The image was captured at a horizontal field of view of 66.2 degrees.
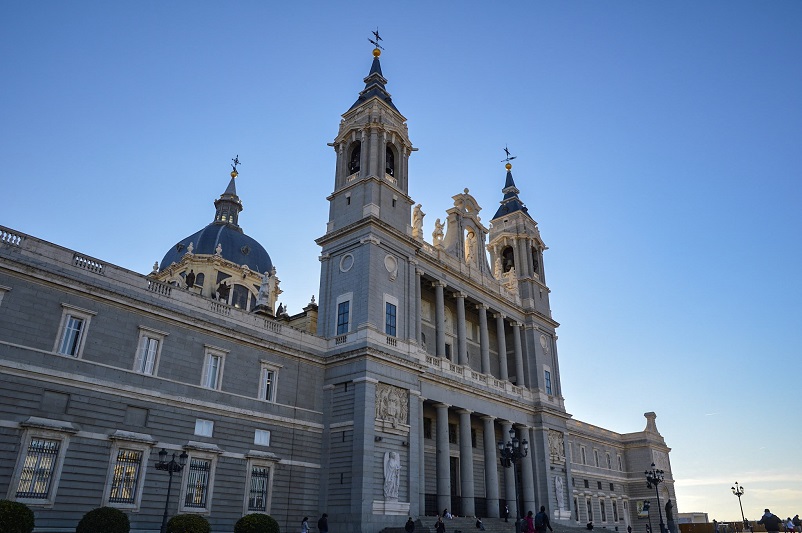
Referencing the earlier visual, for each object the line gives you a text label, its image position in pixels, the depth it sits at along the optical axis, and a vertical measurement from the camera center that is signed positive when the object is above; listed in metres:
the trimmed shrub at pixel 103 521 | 21.53 -0.07
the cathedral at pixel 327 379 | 23.78 +6.74
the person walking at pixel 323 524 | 28.80 -0.08
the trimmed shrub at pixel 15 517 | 19.08 +0.02
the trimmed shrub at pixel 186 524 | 23.81 -0.13
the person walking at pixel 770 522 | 17.55 +0.16
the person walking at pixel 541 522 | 23.55 +0.11
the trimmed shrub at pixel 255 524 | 25.16 -0.11
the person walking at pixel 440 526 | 30.69 -0.11
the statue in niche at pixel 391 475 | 31.77 +2.34
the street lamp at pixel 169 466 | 23.03 +1.88
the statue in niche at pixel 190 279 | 63.78 +23.32
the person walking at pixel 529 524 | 24.46 +0.03
